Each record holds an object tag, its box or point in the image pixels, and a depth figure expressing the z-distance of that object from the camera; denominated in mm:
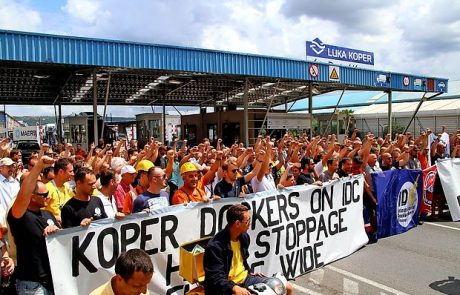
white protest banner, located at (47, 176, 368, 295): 3875
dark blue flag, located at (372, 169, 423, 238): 7504
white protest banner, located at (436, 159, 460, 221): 8750
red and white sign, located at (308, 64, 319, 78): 18141
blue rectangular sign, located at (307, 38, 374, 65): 19953
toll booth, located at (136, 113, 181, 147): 20047
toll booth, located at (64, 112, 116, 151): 20719
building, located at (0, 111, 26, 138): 39869
